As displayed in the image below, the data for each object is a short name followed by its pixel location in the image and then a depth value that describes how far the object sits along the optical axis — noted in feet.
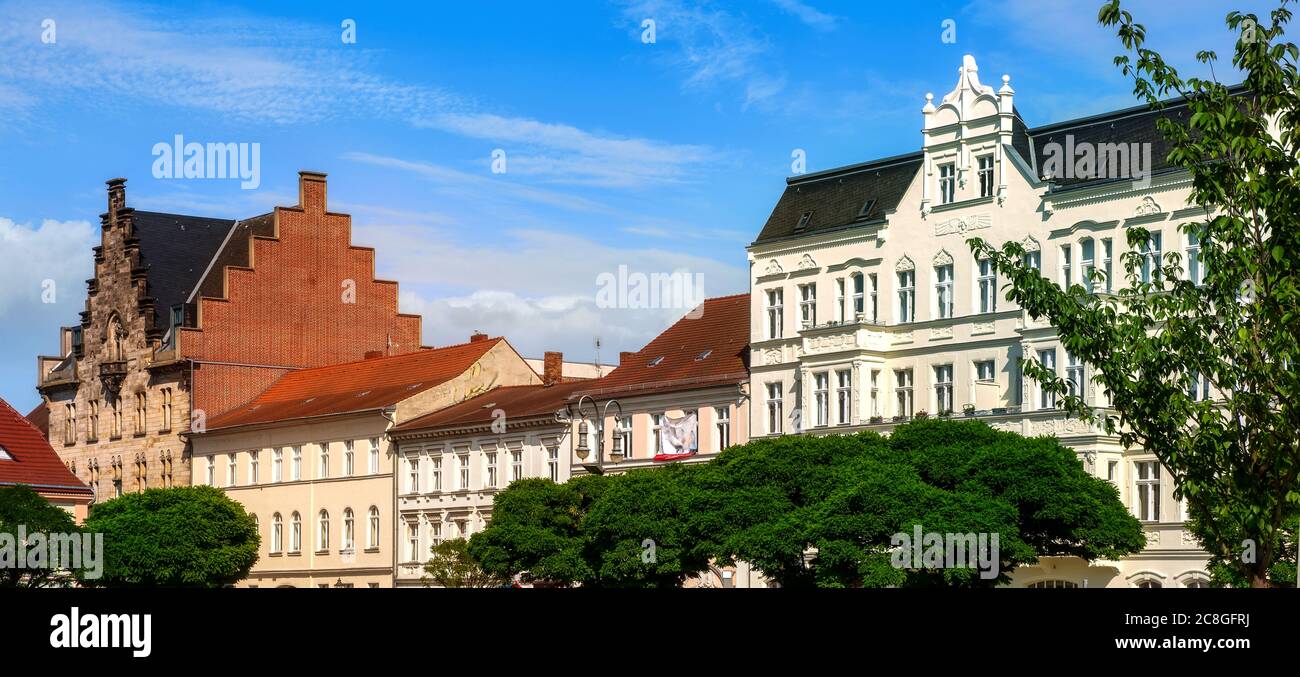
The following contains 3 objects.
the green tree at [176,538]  270.46
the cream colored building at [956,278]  181.88
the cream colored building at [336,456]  284.20
